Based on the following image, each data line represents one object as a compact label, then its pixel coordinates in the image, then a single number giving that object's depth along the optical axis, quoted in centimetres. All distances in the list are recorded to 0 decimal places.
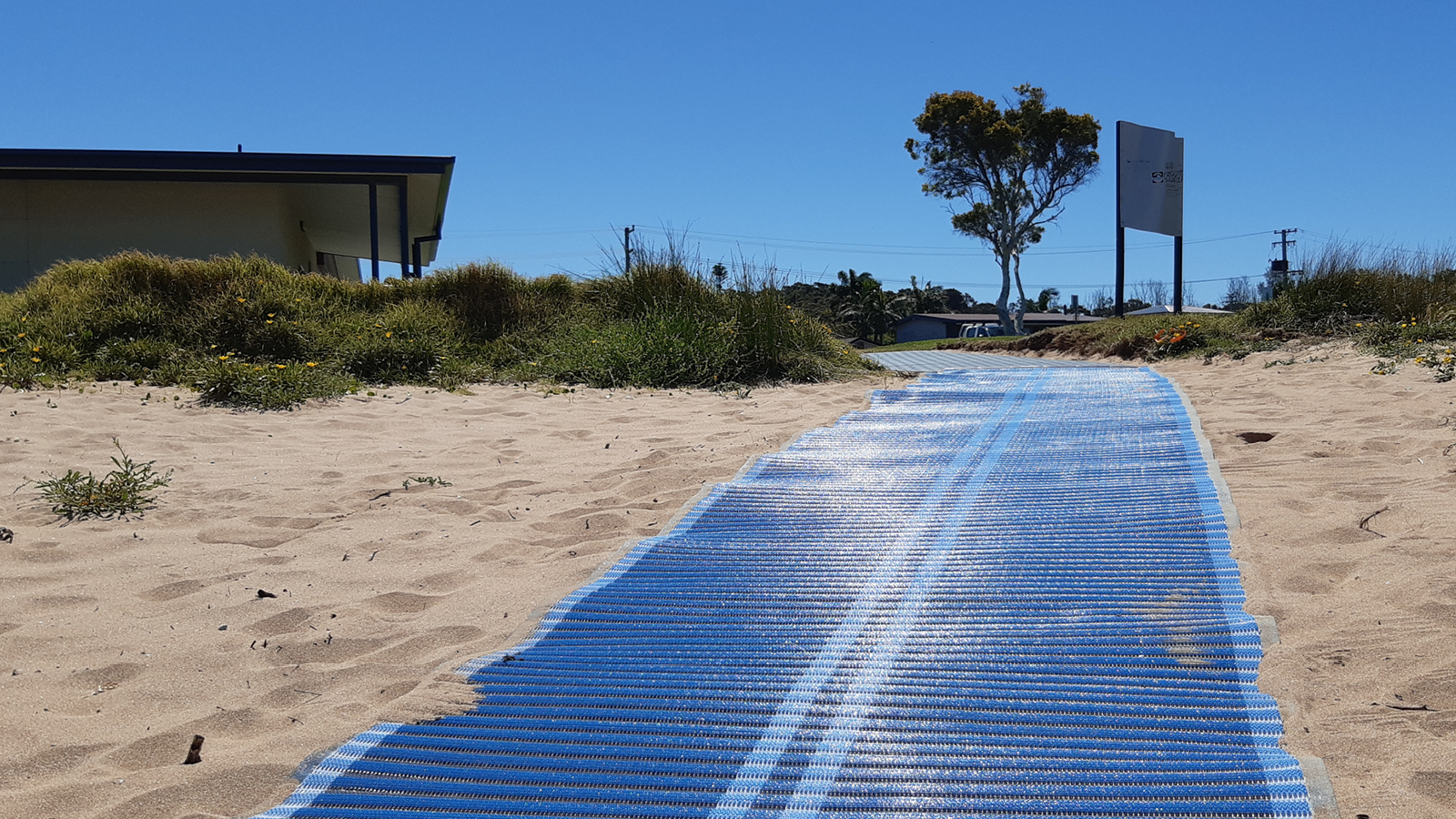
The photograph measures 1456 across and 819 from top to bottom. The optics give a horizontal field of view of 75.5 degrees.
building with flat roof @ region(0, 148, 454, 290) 1095
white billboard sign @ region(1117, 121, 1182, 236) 1166
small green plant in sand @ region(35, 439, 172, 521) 294
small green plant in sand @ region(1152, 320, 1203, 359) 804
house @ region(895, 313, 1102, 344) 4441
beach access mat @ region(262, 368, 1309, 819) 147
